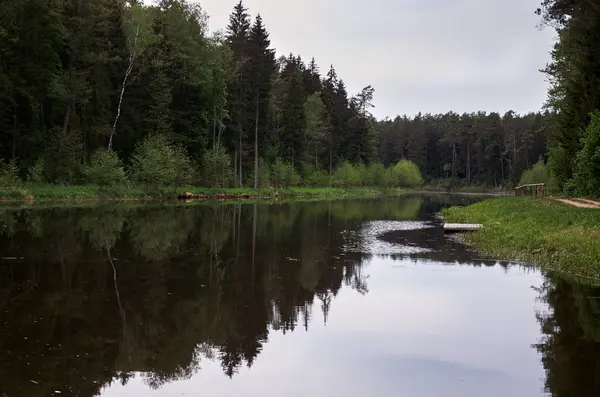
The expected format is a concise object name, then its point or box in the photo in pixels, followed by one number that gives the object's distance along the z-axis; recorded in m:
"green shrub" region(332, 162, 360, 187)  87.56
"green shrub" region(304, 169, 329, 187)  81.50
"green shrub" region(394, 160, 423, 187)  121.85
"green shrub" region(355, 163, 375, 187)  95.68
